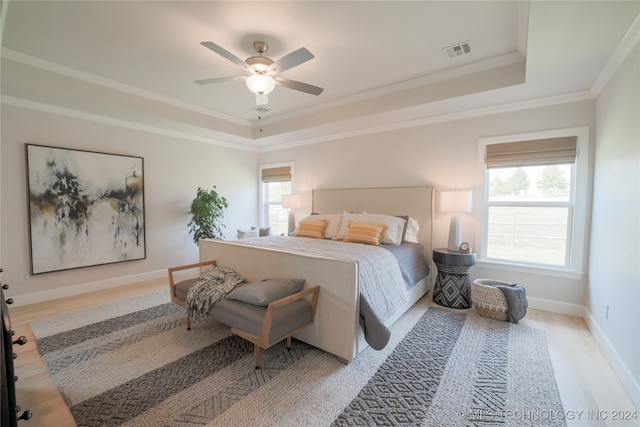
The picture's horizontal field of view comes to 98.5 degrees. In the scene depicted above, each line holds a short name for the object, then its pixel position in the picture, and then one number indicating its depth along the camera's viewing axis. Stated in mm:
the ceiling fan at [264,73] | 2199
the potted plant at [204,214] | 4594
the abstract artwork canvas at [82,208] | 3375
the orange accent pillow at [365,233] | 3344
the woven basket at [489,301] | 2861
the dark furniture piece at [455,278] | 3217
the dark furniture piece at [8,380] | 983
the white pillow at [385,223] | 3473
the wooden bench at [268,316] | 1942
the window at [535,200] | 3004
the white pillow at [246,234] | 4793
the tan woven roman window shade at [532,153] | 3008
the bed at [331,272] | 2117
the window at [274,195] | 5649
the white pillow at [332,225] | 3908
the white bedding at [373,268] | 2283
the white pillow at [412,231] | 3775
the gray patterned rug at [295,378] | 1648
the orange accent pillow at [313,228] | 3895
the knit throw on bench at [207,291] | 2350
